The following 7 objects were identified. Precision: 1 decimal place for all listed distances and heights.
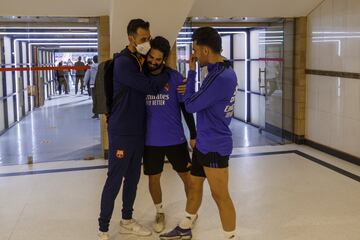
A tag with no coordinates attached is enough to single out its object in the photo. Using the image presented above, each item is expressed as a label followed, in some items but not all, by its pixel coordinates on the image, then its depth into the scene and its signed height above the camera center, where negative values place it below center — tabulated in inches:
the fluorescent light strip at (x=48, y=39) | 237.0 +24.2
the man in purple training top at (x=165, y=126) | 122.9 -12.7
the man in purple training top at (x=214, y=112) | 103.9 -7.8
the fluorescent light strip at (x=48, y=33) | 230.2 +26.8
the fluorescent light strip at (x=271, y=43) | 256.9 +22.6
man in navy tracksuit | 115.0 -8.4
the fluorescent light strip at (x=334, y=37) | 208.5 +20.9
